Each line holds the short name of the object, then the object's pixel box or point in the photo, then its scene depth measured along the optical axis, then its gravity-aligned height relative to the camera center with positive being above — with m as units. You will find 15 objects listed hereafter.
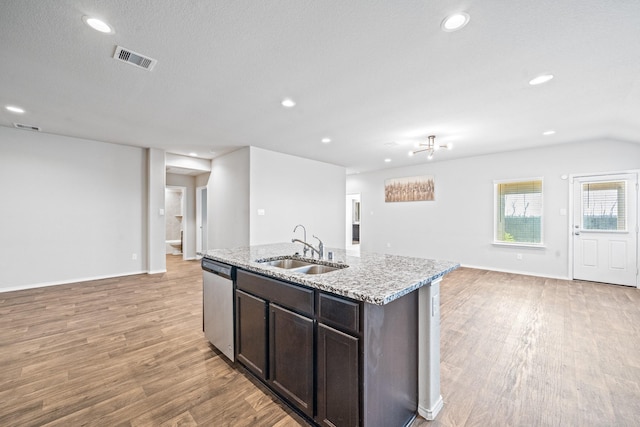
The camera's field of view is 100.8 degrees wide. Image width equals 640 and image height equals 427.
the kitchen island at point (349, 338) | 1.34 -0.73
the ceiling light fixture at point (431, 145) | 4.53 +1.28
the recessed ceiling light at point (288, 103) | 3.11 +1.33
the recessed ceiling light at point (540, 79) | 2.52 +1.33
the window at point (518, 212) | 5.39 +0.06
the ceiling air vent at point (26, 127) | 4.09 +1.35
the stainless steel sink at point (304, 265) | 2.11 -0.44
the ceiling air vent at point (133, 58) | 2.16 +1.32
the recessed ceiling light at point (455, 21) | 1.73 +1.31
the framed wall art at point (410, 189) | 6.93 +0.70
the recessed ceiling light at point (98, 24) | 1.81 +1.32
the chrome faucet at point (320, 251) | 2.32 -0.33
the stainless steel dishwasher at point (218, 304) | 2.24 -0.82
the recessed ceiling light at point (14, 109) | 3.35 +1.34
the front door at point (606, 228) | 4.52 -0.23
